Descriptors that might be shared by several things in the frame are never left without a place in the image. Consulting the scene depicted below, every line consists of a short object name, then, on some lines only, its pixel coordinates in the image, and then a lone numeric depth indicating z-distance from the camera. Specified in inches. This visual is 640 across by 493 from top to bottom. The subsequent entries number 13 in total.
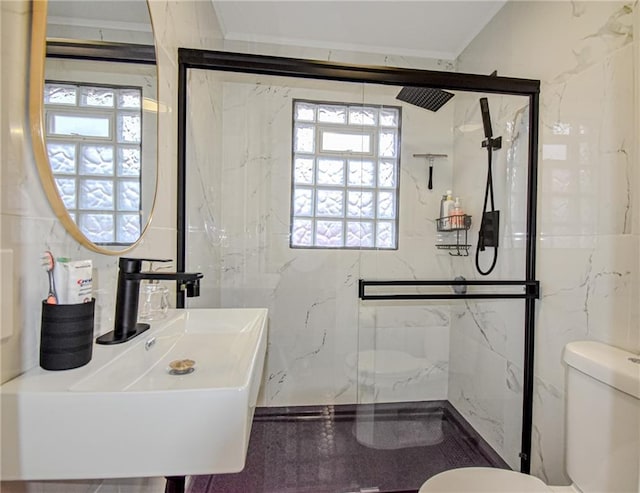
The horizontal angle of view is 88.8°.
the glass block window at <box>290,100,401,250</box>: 83.8
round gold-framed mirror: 23.3
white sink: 19.2
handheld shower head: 74.7
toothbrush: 22.5
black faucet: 31.3
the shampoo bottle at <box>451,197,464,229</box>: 80.5
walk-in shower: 74.2
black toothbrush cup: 22.3
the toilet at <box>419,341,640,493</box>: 35.3
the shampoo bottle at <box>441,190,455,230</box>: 82.4
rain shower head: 71.1
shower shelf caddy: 80.4
